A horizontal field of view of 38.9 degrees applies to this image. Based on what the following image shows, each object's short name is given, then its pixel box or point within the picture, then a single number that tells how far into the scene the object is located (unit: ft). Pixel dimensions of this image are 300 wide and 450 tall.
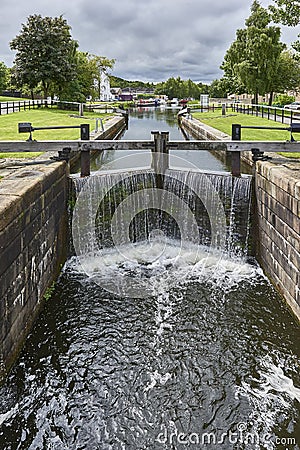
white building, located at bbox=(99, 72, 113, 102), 129.80
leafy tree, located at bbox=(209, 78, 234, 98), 138.82
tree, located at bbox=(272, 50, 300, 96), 90.17
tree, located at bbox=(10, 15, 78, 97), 94.94
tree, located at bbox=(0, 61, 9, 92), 163.73
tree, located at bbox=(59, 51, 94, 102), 101.76
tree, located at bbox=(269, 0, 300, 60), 48.06
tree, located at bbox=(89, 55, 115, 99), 118.99
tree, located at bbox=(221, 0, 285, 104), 85.76
